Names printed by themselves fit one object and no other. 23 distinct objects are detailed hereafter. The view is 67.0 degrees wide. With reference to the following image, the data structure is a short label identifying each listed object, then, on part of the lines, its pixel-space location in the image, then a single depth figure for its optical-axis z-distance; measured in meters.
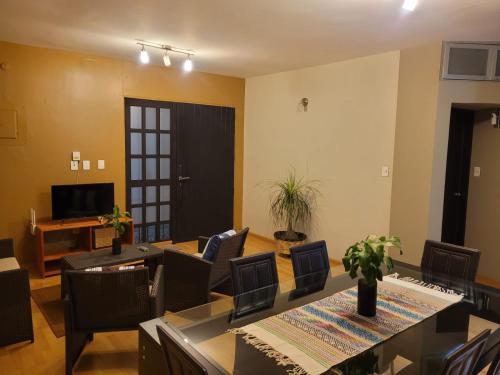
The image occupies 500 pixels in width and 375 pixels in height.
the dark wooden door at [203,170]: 5.72
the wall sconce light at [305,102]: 5.31
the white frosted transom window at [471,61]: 3.76
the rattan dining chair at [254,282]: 2.12
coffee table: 3.47
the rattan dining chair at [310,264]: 2.55
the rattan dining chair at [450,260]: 2.70
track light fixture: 4.16
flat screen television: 4.48
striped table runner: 1.57
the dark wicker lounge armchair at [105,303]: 2.38
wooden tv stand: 4.27
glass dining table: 1.54
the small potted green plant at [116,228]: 3.72
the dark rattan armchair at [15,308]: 2.67
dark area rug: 3.15
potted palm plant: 5.22
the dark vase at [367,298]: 1.92
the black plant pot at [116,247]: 3.80
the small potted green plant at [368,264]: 1.90
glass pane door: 5.26
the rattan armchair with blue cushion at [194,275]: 3.08
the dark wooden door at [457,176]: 4.52
